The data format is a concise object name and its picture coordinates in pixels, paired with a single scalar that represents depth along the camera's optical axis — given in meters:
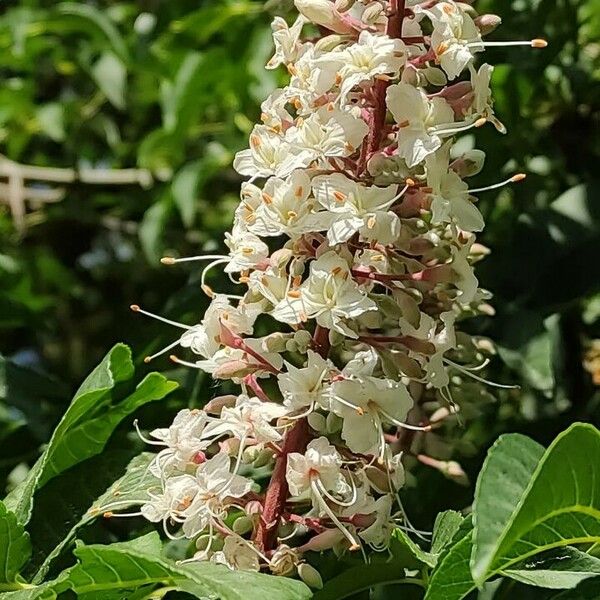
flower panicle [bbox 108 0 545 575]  0.48
